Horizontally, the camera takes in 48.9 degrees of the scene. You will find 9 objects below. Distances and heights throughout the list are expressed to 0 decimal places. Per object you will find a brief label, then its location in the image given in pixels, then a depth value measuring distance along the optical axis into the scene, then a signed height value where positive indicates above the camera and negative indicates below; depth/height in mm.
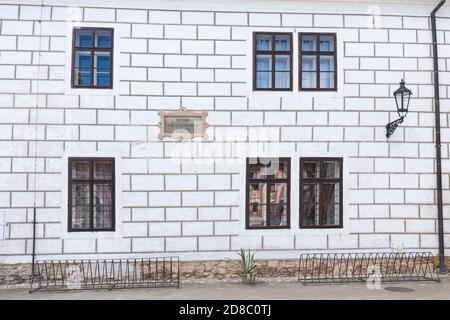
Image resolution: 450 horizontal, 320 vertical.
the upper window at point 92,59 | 10102 +2656
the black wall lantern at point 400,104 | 9883 +1762
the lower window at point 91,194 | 9945 -113
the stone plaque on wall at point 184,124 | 10156 +1334
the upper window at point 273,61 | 10461 +2734
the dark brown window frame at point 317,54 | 10453 +2885
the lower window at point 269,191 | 10312 -39
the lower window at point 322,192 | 10406 -53
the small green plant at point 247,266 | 10000 -1555
